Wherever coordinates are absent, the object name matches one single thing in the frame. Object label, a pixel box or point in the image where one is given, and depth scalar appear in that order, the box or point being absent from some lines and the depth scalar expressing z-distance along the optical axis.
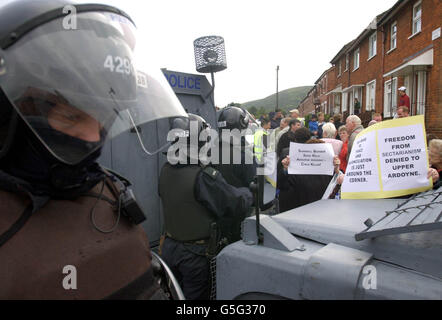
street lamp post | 40.08
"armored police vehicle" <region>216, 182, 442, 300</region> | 1.15
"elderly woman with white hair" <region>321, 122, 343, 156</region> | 5.88
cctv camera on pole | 4.52
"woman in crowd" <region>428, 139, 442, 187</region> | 2.88
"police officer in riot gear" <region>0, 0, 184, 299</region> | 0.90
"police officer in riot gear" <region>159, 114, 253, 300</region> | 2.64
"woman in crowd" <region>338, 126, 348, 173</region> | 4.62
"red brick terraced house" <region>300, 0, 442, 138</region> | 12.30
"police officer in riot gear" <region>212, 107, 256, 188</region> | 3.46
